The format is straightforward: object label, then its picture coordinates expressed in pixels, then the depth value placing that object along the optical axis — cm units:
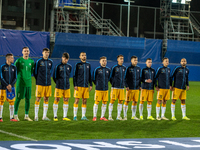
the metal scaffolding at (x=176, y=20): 3666
